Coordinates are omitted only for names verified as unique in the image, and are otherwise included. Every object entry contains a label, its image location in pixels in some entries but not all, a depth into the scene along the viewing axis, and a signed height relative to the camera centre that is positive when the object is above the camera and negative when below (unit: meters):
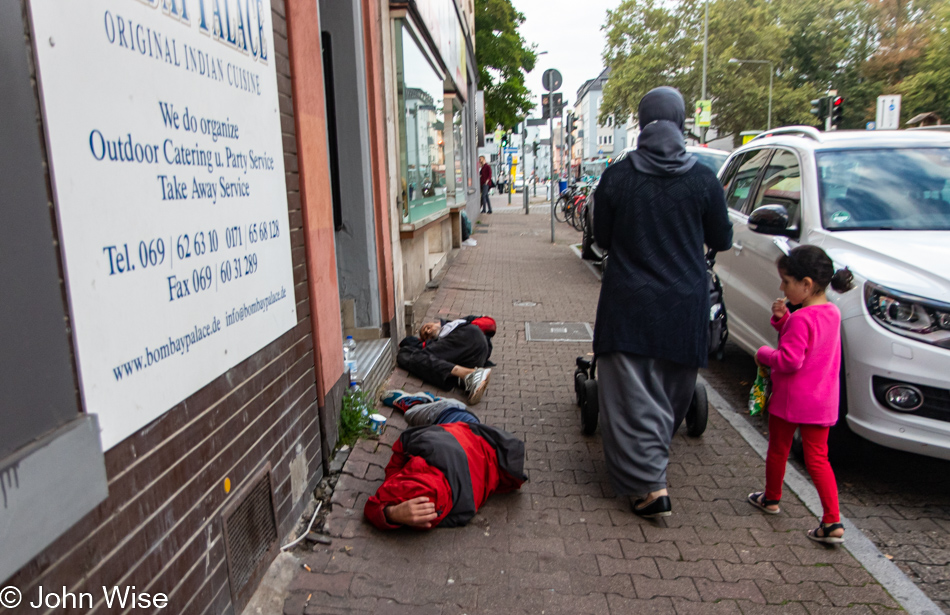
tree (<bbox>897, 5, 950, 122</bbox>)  35.91 +3.71
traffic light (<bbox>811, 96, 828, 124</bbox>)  17.98 +1.29
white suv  3.58 -0.54
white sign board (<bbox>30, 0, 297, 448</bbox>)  1.78 -0.03
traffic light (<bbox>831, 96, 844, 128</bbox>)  17.30 +1.18
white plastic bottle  4.74 -1.25
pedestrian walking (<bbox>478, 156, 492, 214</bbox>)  24.70 -0.34
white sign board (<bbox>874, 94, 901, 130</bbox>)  20.25 +1.30
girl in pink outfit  3.25 -0.92
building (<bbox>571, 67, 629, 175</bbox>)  116.50 +6.33
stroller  4.17 -1.47
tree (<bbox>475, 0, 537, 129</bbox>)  29.08 +4.43
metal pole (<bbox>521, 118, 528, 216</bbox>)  30.18 +1.35
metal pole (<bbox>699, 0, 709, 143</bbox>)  42.31 +6.97
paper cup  4.45 -1.54
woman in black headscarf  3.52 -0.59
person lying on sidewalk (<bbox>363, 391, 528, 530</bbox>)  3.35 -1.47
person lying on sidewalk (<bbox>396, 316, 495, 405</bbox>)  5.45 -1.45
